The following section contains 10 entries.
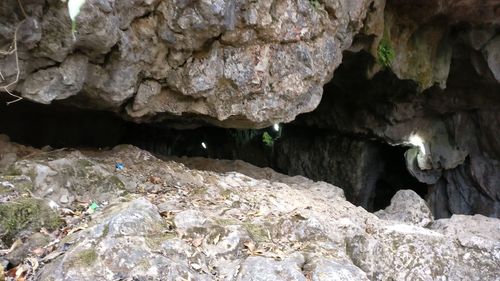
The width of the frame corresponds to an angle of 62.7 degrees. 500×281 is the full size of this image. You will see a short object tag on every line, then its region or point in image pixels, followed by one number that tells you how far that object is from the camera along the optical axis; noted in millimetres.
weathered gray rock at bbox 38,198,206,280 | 3074
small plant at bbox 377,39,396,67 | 9672
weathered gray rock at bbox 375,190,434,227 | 7320
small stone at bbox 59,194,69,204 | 4188
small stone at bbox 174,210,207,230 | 3890
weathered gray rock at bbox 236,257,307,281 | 3445
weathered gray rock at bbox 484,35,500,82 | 10469
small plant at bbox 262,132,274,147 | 15730
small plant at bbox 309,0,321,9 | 6645
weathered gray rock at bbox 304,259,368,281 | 3652
